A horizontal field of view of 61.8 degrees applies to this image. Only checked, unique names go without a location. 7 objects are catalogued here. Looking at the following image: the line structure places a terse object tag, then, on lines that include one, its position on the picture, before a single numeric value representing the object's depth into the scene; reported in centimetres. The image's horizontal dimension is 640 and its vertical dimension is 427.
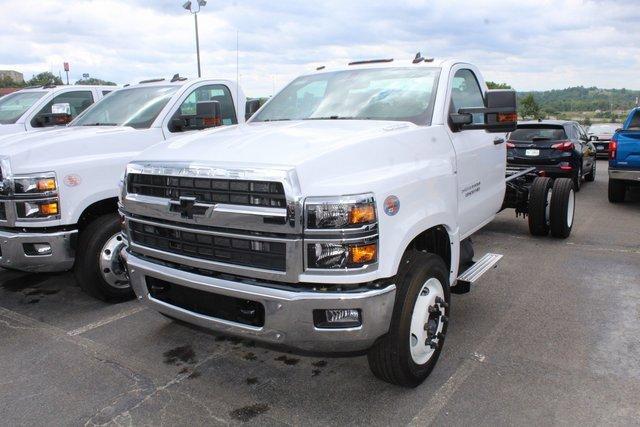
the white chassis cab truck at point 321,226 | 273
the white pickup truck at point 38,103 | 842
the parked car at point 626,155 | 956
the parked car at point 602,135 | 2038
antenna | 696
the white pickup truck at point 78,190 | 449
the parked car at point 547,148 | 1094
